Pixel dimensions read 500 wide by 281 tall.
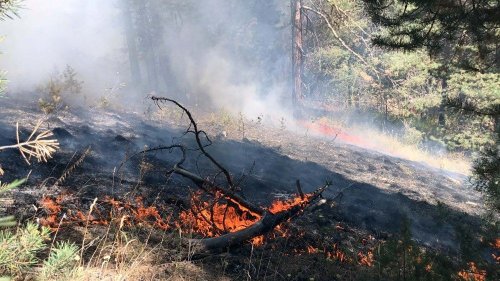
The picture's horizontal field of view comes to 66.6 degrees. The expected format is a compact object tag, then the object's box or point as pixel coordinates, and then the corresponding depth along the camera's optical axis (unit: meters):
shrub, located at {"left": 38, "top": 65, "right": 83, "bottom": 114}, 9.70
